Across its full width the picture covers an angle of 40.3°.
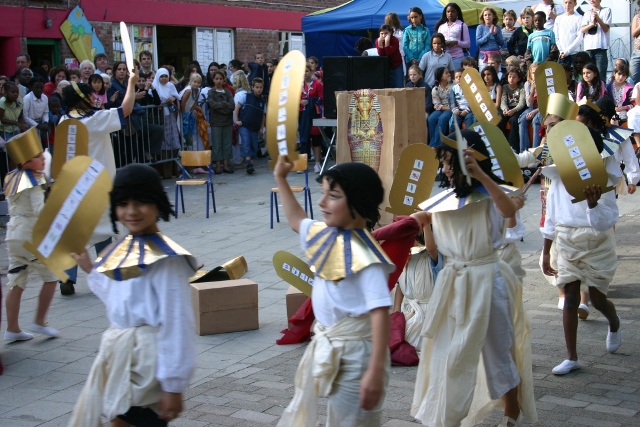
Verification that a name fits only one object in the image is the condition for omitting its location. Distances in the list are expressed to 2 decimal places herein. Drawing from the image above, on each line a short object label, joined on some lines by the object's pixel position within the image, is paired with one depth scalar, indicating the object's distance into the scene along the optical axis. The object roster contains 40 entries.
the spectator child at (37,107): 12.88
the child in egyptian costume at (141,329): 3.19
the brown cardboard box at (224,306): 6.54
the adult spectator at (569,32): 14.84
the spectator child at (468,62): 13.64
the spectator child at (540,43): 14.99
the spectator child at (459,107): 13.46
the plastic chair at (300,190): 10.80
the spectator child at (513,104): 13.90
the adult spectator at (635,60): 14.27
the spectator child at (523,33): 15.91
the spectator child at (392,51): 13.89
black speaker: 11.85
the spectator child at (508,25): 16.36
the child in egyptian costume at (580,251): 5.52
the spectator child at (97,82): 10.80
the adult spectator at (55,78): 14.26
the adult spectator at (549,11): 15.95
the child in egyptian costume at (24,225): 6.48
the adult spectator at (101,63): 15.82
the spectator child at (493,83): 13.08
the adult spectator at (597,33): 14.62
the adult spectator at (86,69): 13.98
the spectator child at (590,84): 10.18
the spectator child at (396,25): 15.54
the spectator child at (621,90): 13.23
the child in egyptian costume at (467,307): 4.27
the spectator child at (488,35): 15.68
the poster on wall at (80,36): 18.62
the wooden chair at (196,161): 11.75
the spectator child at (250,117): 16.03
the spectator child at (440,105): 14.06
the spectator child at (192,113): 15.53
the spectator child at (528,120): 13.39
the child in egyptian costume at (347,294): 3.24
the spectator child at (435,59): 14.66
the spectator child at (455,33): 15.45
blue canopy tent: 17.47
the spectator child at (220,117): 15.56
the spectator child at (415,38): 15.17
